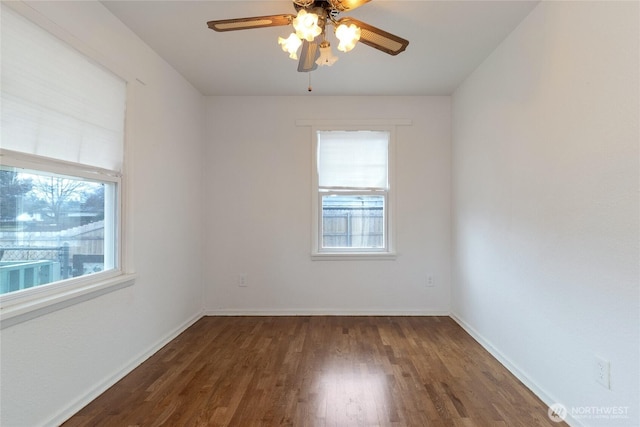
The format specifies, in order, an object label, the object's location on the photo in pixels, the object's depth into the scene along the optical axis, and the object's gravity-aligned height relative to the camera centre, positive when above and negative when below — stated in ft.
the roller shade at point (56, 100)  5.20 +2.21
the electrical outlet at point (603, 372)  5.24 -2.41
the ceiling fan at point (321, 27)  5.40 +3.30
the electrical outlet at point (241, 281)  12.52 -2.26
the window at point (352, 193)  12.55 +1.07
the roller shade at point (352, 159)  12.60 +2.35
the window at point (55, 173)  5.28 +0.88
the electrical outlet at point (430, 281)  12.44 -2.23
